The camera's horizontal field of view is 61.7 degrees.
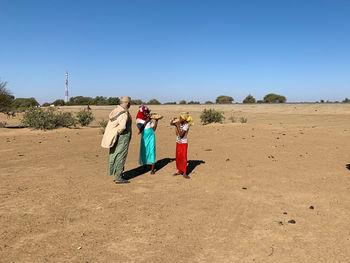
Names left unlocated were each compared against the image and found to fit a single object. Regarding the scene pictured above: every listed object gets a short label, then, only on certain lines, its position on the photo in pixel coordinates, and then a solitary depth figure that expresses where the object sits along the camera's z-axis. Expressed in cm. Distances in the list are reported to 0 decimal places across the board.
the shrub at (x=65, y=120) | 2031
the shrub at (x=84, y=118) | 2309
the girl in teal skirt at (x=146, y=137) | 808
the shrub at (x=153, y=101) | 8462
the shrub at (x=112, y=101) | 7981
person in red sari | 777
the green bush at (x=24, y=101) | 6330
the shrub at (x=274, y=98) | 8025
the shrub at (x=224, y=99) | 8919
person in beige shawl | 699
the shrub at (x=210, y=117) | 2158
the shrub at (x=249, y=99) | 7388
